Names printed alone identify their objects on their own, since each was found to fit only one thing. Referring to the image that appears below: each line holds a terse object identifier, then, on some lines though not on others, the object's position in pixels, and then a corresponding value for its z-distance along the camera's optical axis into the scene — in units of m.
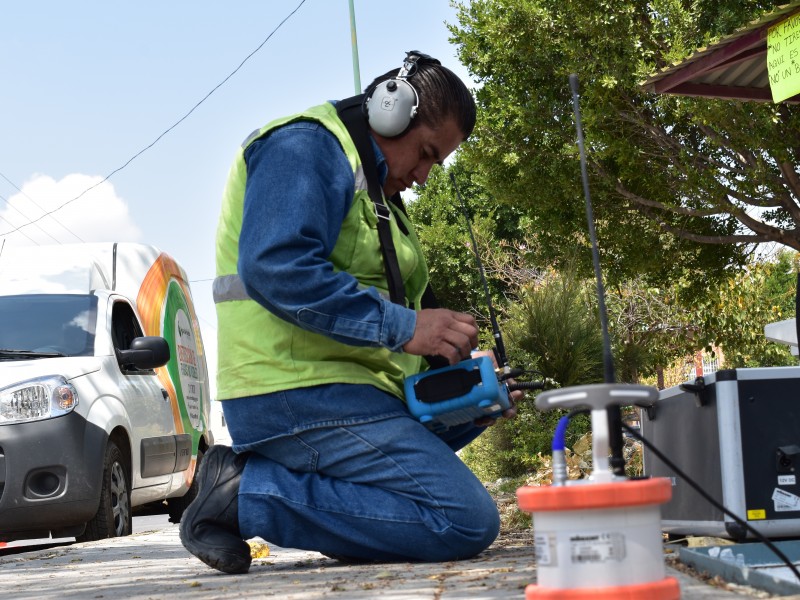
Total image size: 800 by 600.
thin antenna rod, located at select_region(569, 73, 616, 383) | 2.44
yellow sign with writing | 4.78
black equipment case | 3.71
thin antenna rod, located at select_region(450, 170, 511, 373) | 4.03
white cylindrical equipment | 2.02
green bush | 11.16
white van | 6.51
